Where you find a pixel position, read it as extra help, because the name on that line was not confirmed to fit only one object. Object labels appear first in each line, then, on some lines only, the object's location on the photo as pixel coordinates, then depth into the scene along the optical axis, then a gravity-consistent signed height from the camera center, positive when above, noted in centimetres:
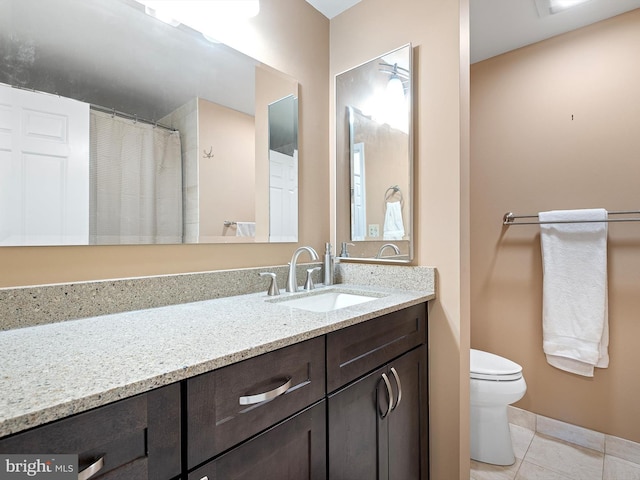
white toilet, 160 -88
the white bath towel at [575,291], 172 -29
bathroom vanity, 49 -30
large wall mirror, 88 +38
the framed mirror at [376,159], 150 +42
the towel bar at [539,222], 163 +12
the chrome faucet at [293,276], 147 -17
